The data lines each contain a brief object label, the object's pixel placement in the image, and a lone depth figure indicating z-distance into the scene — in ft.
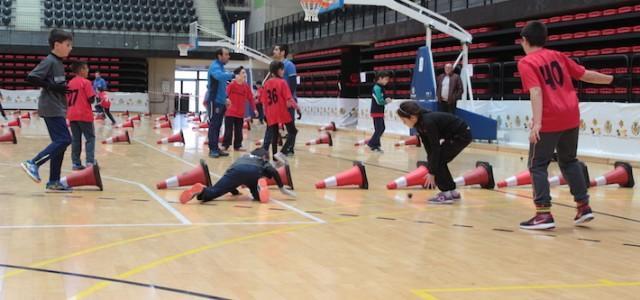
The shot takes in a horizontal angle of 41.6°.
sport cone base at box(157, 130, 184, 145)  56.49
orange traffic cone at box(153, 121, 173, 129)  82.13
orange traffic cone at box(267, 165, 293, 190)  30.17
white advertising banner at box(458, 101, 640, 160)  48.83
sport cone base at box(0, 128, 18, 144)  53.11
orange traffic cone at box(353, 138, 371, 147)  60.64
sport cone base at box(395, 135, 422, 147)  61.34
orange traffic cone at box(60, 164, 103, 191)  29.07
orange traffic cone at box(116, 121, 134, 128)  79.61
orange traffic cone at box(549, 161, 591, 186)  33.91
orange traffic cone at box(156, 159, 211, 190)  29.89
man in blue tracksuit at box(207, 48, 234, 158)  45.65
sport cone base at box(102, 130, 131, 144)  56.74
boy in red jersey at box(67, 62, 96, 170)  36.63
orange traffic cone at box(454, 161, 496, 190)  32.53
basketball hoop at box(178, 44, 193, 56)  124.47
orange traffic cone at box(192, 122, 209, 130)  78.74
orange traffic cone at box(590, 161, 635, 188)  34.22
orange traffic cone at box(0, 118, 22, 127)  75.88
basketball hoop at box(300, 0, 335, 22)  69.92
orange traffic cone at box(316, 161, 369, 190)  31.63
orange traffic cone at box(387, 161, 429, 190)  31.96
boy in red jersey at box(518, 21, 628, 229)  21.61
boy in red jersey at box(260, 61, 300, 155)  43.45
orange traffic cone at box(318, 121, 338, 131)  84.92
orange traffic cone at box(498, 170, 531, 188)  33.30
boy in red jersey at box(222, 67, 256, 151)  47.88
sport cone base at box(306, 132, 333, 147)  59.33
